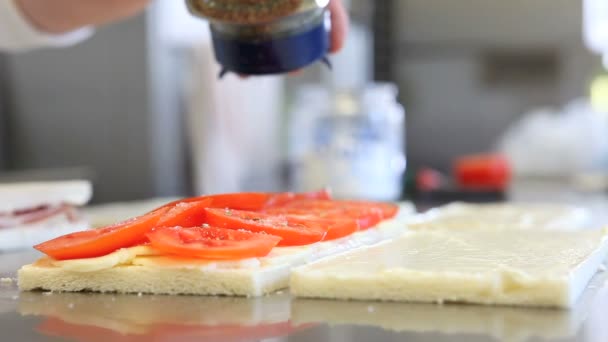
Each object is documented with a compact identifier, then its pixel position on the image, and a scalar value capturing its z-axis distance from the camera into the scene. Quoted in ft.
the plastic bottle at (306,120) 4.72
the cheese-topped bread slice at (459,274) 1.74
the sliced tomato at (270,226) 1.98
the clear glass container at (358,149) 4.42
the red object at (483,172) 4.38
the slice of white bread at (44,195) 2.49
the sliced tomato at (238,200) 2.09
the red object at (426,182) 4.10
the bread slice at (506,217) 2.48
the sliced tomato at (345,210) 2.20
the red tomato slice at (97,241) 1.91
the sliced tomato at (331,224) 2.07
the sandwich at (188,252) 1.86
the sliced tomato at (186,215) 1.98
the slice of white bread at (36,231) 2.46
